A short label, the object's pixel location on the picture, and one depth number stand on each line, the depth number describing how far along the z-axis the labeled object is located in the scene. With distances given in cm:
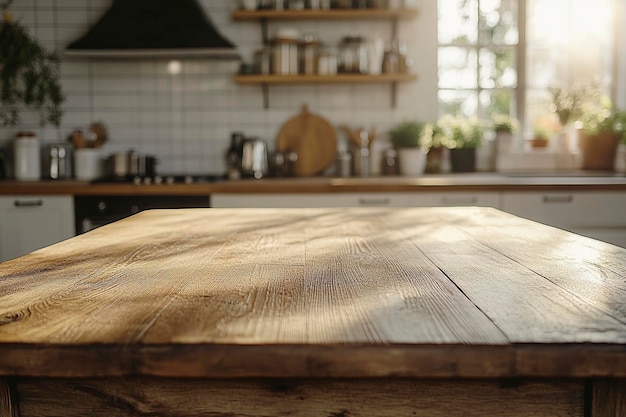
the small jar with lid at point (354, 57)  369
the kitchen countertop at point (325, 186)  319
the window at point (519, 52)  405
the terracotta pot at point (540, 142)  396
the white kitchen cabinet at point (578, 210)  321
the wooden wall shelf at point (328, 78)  362
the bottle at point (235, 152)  376
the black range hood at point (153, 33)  343
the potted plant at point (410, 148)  371
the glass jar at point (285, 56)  365
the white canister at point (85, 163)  370
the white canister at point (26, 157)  366
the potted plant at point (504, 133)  382
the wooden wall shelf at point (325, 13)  362
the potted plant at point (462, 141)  384
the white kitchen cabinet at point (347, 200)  321
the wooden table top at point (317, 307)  70
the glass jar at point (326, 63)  368
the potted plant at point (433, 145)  382
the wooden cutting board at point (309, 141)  386
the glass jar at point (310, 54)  368
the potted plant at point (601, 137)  369
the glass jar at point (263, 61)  369
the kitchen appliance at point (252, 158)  371
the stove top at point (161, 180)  330
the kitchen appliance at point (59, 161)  368
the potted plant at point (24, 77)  366
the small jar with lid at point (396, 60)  371
